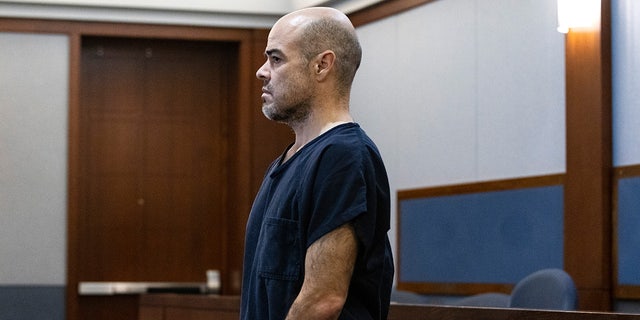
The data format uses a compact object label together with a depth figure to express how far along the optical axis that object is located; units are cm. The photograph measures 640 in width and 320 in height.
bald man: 561
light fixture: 1096
